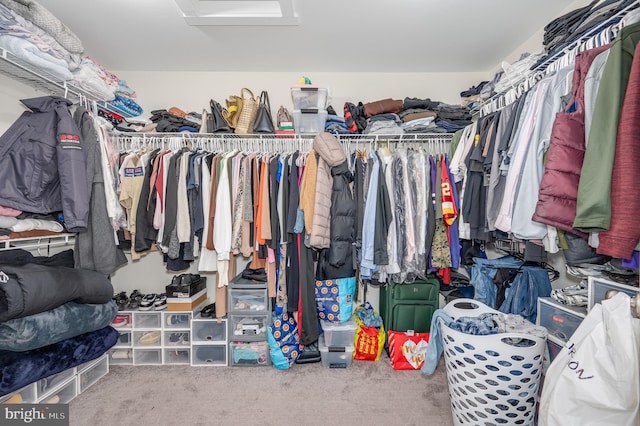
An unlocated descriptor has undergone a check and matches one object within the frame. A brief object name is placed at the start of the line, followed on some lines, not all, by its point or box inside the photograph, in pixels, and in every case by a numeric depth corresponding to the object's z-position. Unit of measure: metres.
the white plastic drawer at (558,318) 1.43
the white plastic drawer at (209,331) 2.24
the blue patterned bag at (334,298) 2.17
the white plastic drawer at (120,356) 2.25
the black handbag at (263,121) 2.29
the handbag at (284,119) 2.42
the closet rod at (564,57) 1.20
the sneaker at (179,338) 2.27
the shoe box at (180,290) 2.24
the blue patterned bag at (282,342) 2.13
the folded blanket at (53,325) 1.39
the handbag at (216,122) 2.33
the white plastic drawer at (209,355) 2.23
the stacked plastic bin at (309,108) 2.29
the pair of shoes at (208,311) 2.28
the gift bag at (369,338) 2.24
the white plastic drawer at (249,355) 2.20
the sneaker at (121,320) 2.27
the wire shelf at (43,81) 1.60
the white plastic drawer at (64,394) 1.70
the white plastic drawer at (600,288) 1.19
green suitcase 2.33
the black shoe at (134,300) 2.30
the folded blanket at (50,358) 1.42
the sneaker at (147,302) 2.27
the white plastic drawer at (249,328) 2.21
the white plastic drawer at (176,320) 2.25
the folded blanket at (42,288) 1.34
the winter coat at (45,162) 1.55
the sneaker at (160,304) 2.26
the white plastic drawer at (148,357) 2.26
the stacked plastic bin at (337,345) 2.17
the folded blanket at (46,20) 1.59
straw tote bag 2.33
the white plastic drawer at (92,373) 1.92
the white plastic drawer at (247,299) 2.21
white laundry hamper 1.34
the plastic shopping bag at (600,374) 0.82
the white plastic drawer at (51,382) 1.66
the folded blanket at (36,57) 1.51
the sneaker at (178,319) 2.28
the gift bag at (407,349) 2.16
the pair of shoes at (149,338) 2.25
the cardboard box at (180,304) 2.23
